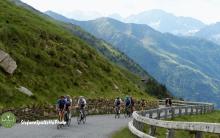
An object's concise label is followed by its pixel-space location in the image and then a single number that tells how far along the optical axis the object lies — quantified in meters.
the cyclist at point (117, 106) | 44.56
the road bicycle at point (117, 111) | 44.61
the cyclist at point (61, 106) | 30.94
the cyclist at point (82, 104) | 34.31
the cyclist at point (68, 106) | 31.33
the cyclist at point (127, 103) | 46.04
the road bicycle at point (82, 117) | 34.03
